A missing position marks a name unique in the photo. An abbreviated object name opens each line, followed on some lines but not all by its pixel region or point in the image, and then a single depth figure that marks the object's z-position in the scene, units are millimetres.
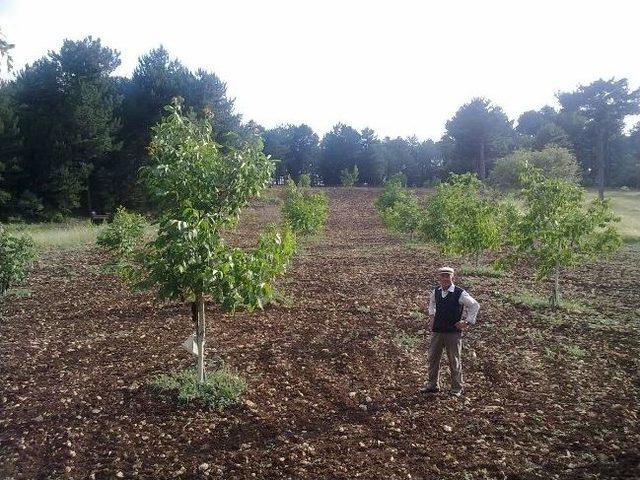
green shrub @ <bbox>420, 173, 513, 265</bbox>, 17512
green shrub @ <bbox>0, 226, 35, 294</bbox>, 12484
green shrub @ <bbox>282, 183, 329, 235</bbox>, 24562
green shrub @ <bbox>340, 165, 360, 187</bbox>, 70188
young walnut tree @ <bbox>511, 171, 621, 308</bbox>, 12367
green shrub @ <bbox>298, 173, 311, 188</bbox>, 54034
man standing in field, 7355
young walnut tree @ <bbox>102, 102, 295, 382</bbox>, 6461
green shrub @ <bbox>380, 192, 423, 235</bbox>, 27516
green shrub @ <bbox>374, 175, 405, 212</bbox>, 36938
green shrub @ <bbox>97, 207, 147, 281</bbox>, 16406
